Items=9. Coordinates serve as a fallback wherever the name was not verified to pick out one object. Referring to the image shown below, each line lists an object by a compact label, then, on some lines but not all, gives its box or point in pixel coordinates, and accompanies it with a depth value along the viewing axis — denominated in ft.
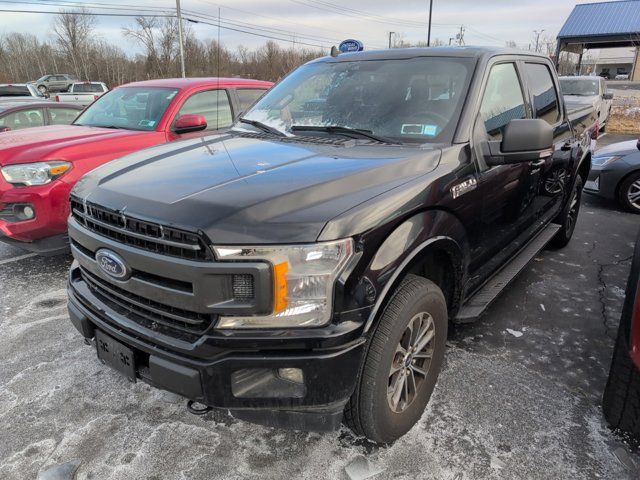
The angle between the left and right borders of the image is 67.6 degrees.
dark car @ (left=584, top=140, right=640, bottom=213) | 22.13
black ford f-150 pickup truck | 5.79
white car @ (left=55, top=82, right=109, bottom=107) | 81.41
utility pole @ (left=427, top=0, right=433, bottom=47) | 104.88
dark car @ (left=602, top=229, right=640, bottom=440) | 7.02
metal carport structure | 100.63
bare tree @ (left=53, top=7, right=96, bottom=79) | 198.63
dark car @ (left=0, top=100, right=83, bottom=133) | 24.73
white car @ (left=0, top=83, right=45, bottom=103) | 50.60
